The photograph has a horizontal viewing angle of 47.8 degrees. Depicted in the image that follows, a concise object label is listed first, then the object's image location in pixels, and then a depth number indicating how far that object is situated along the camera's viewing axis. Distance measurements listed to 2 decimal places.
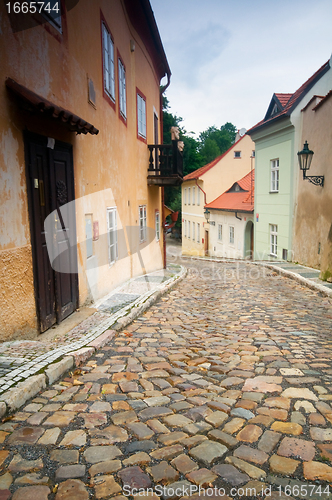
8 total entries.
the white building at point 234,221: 21.42
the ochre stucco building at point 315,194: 11.59
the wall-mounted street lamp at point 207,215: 27.10
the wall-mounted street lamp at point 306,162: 11.50
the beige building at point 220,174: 28.94
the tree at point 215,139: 55.66
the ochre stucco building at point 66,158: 4.01
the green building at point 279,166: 14.19
